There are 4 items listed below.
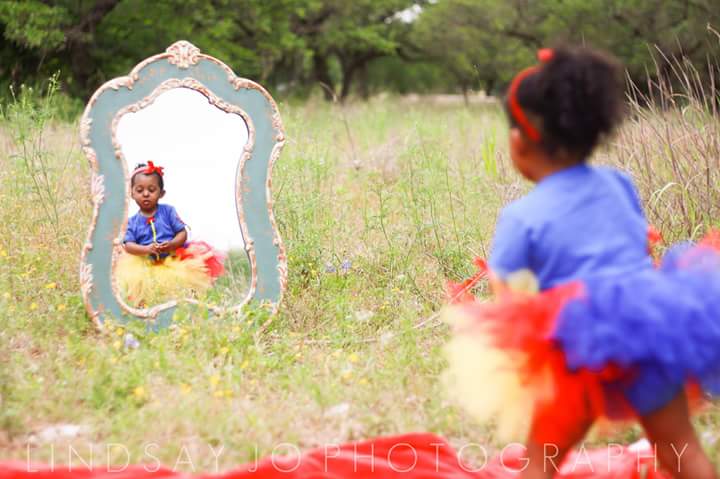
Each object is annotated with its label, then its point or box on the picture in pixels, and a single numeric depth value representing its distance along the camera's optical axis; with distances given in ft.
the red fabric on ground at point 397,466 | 8.97
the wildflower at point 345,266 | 15.61
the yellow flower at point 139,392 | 10.44
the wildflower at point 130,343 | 12.12
